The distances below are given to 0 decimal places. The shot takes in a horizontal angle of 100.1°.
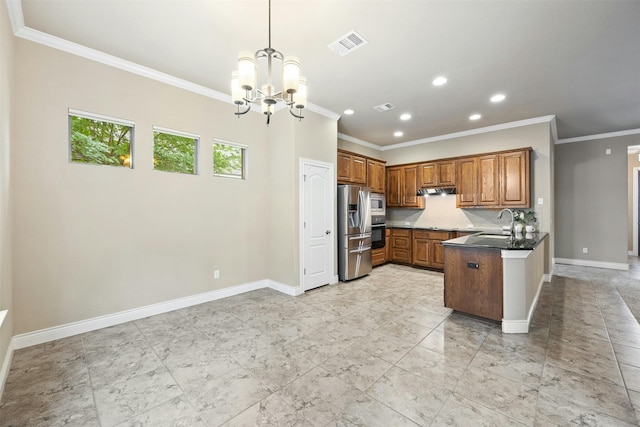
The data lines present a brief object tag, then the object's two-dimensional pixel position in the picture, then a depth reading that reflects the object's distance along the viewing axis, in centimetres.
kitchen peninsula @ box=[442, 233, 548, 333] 297
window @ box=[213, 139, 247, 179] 418
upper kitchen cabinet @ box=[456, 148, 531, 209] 500
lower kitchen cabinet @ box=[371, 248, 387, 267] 611
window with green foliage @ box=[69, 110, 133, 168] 301
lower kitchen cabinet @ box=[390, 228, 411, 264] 633
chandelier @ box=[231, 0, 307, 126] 207
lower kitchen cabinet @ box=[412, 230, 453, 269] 580
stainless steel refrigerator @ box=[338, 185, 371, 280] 505
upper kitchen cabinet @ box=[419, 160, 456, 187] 592
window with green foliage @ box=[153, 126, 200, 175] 358
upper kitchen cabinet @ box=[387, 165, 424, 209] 654
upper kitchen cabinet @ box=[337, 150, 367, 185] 543
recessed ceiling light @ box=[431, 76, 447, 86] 357
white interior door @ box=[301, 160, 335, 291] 448
